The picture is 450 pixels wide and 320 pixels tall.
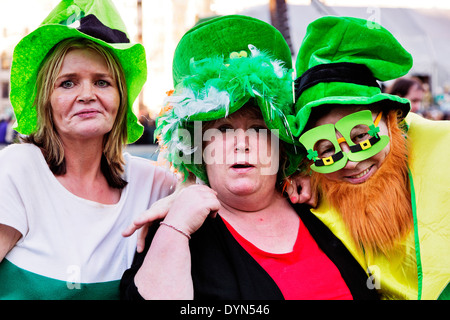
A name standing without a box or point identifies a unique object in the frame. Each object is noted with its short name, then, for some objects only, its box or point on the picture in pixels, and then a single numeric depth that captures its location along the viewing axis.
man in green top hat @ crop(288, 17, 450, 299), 1.51
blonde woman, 1.59
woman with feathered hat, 1.41
